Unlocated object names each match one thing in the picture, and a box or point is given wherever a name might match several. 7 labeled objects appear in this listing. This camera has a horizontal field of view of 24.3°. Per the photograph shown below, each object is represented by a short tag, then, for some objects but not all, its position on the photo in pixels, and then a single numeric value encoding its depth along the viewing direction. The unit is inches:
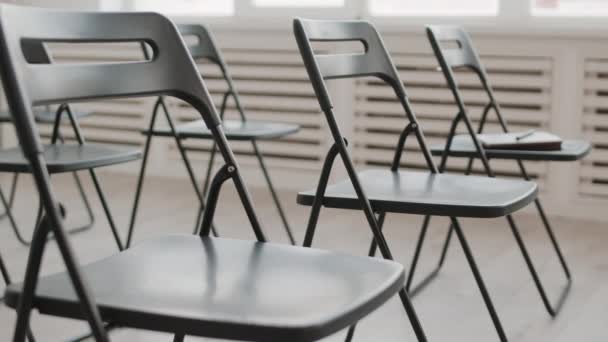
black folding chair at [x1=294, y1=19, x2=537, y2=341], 114.6
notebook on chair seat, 168.7
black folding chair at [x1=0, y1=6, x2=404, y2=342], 72.0
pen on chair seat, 175.4
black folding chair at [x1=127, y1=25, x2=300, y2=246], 192.6
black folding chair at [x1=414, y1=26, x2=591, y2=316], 159.3
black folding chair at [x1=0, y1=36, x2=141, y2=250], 147.6
